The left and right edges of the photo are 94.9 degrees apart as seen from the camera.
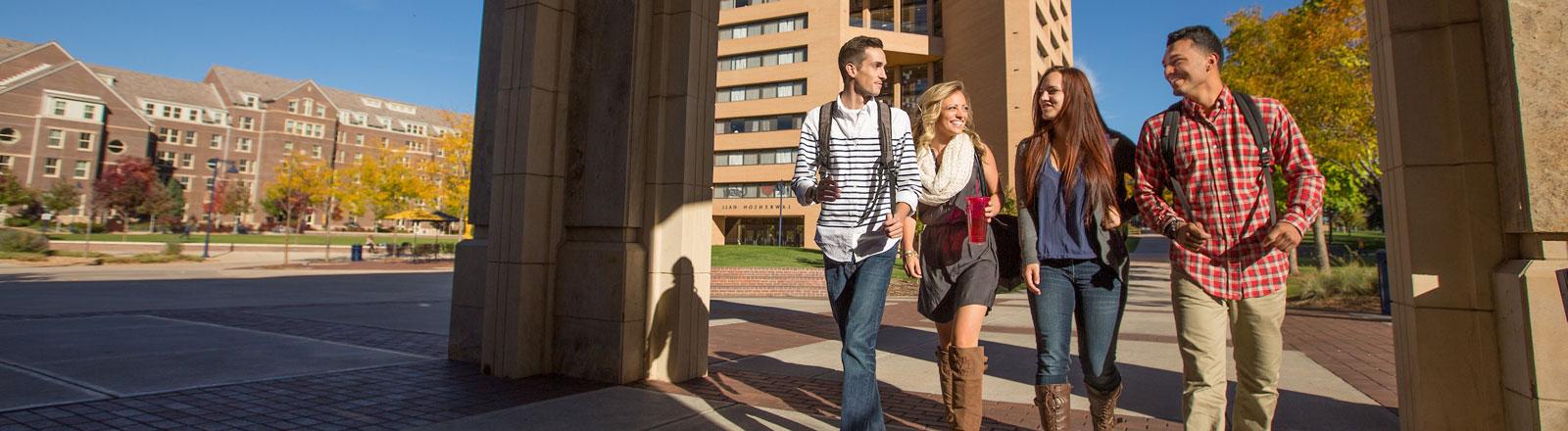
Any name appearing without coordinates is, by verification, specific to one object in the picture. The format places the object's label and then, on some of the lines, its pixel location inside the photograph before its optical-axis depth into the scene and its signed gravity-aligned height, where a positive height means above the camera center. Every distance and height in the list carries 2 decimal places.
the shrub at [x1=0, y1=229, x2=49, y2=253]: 24.53 +0.16
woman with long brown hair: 3.12 +0.08
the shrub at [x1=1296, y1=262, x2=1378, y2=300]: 13.77 -0.17
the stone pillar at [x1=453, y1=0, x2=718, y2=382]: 5.05 +0.46
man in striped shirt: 2.97 +0.26
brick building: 62.47 +13.59
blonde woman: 3.05 +0.09
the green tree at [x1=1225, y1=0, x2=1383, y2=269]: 15.85 +4.81
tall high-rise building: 45.19 +13.42
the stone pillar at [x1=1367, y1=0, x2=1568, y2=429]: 2.42 +0.27
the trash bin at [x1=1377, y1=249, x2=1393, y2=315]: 11.34 +0.00
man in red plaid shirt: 2.67 +0.16
